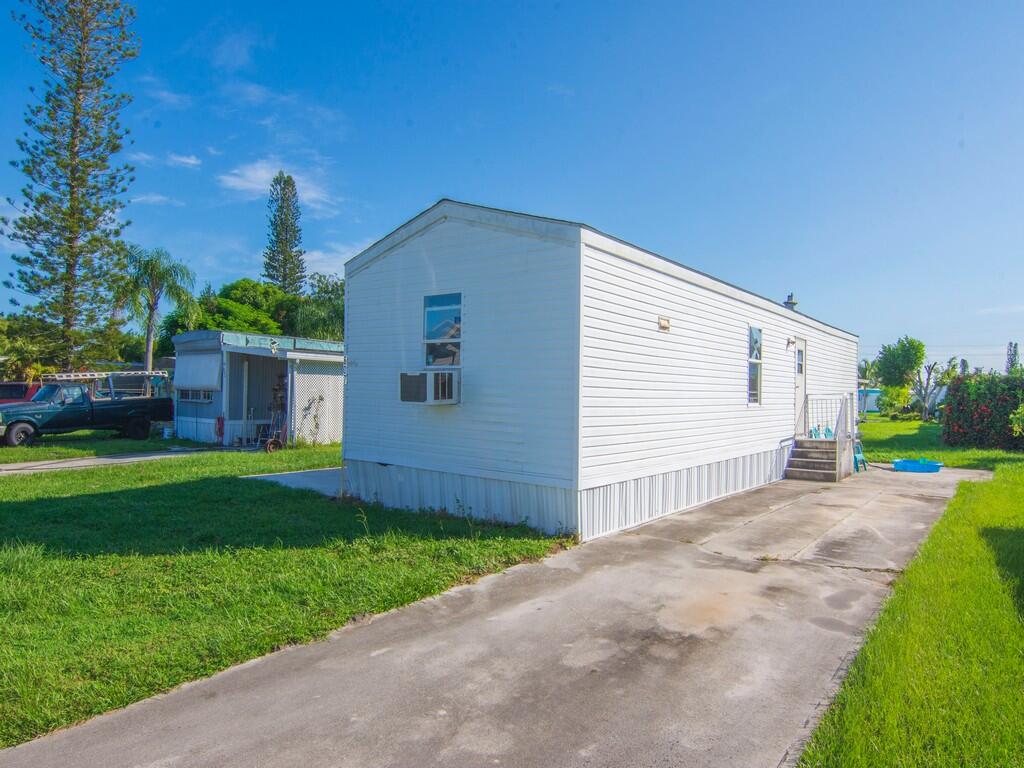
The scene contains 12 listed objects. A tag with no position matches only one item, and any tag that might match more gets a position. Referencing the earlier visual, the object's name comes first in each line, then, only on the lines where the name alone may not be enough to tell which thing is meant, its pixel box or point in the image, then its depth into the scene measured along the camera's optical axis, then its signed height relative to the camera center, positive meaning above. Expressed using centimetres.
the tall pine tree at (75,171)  2211 +823
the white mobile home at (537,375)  651 +32
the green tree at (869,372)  3984 +236
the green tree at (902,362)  3609 +267
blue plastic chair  1254 -113
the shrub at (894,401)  3446 +35
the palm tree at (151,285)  2327 +416
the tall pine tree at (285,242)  3984 +1012
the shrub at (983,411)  1684 -5
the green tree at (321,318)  3325 +432
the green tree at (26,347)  2244 +165
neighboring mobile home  1561 +24
